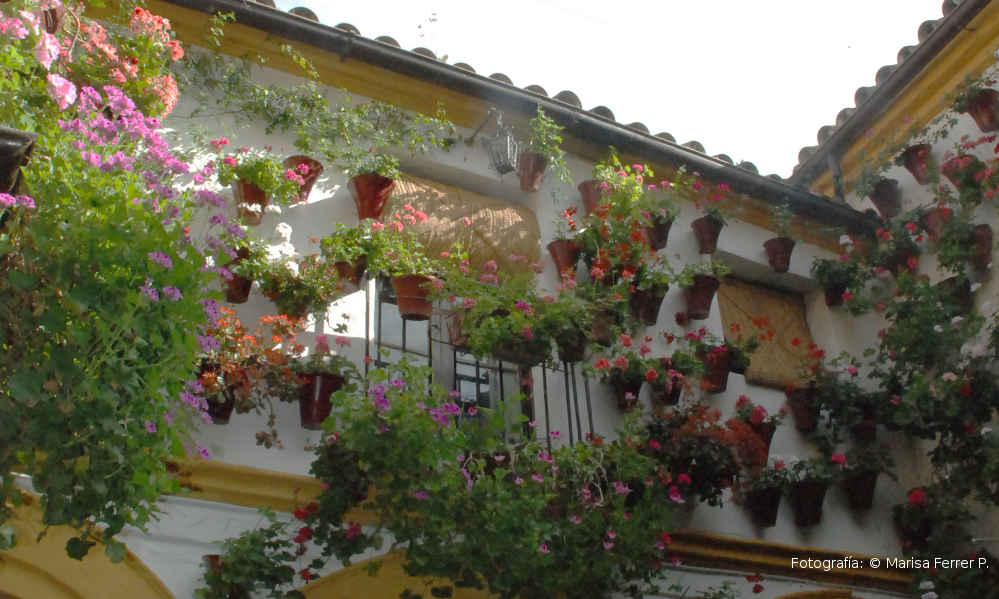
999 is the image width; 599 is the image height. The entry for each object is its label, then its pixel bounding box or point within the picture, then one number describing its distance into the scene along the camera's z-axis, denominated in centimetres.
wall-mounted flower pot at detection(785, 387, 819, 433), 736
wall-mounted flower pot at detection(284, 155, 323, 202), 593
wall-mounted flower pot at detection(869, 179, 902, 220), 838
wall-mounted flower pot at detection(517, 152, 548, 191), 698
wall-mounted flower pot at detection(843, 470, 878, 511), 709
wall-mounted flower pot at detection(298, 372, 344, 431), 517
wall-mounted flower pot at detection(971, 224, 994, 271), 739
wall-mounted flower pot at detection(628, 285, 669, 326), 687
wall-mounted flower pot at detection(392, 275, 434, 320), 579
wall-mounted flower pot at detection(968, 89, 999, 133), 757
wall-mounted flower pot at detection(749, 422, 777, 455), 673
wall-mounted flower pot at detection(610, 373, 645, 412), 646
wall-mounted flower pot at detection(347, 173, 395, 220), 601
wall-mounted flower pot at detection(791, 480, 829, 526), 677
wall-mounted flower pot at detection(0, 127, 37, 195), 291
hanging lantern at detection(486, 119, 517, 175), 675
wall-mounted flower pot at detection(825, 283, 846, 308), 820
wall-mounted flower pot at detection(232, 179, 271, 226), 557
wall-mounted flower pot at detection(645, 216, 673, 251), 726
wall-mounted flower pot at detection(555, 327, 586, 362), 586
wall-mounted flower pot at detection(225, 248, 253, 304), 531
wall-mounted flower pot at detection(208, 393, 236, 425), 487
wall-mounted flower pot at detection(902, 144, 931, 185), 806
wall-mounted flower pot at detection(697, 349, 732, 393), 685
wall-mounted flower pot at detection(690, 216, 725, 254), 760
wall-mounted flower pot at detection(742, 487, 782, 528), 662
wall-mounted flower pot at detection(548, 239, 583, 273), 676
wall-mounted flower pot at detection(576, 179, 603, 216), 714
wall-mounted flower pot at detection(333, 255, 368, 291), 573
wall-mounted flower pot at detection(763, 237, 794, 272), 797
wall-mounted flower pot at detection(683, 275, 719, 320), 721
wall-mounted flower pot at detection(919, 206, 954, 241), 763
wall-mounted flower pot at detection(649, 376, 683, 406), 655
